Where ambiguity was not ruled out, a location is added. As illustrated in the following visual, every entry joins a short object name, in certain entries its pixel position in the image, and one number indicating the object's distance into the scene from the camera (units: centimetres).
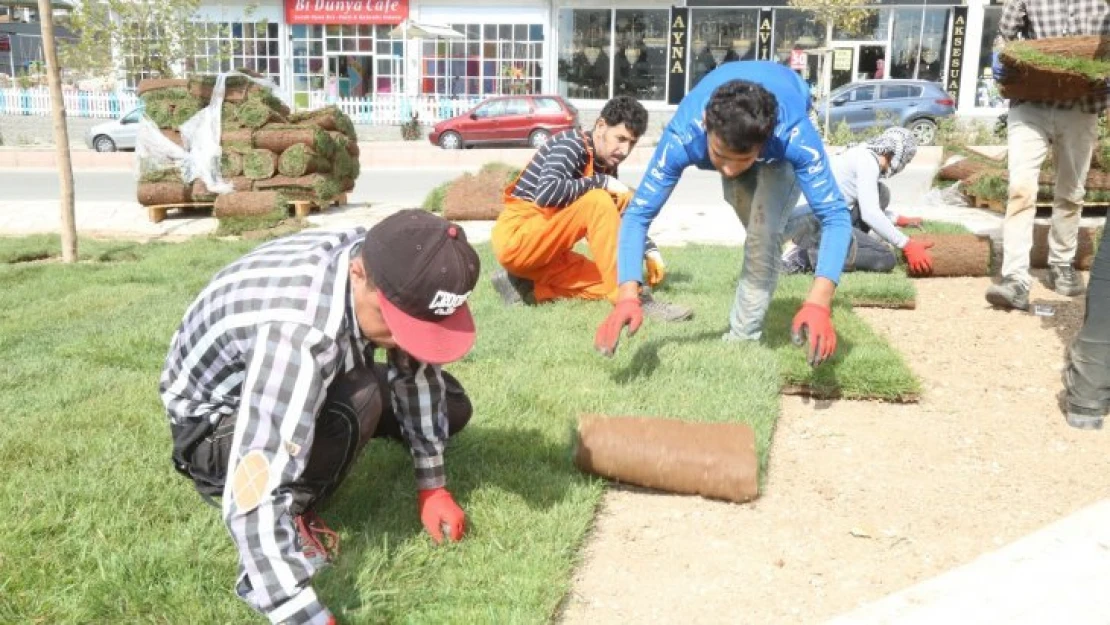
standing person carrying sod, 563
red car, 2281
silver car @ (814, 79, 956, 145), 2194
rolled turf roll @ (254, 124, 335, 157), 1166
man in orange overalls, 544
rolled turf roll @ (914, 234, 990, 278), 667
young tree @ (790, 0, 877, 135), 2417
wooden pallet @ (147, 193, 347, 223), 1162
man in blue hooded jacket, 365
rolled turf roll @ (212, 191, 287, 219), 1096
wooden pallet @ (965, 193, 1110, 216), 989
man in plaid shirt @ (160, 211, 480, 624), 218
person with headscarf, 656
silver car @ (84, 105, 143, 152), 2302
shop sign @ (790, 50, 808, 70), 2094
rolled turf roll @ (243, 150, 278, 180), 1166
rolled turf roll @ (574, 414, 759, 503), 331
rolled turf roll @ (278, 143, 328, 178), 1161
